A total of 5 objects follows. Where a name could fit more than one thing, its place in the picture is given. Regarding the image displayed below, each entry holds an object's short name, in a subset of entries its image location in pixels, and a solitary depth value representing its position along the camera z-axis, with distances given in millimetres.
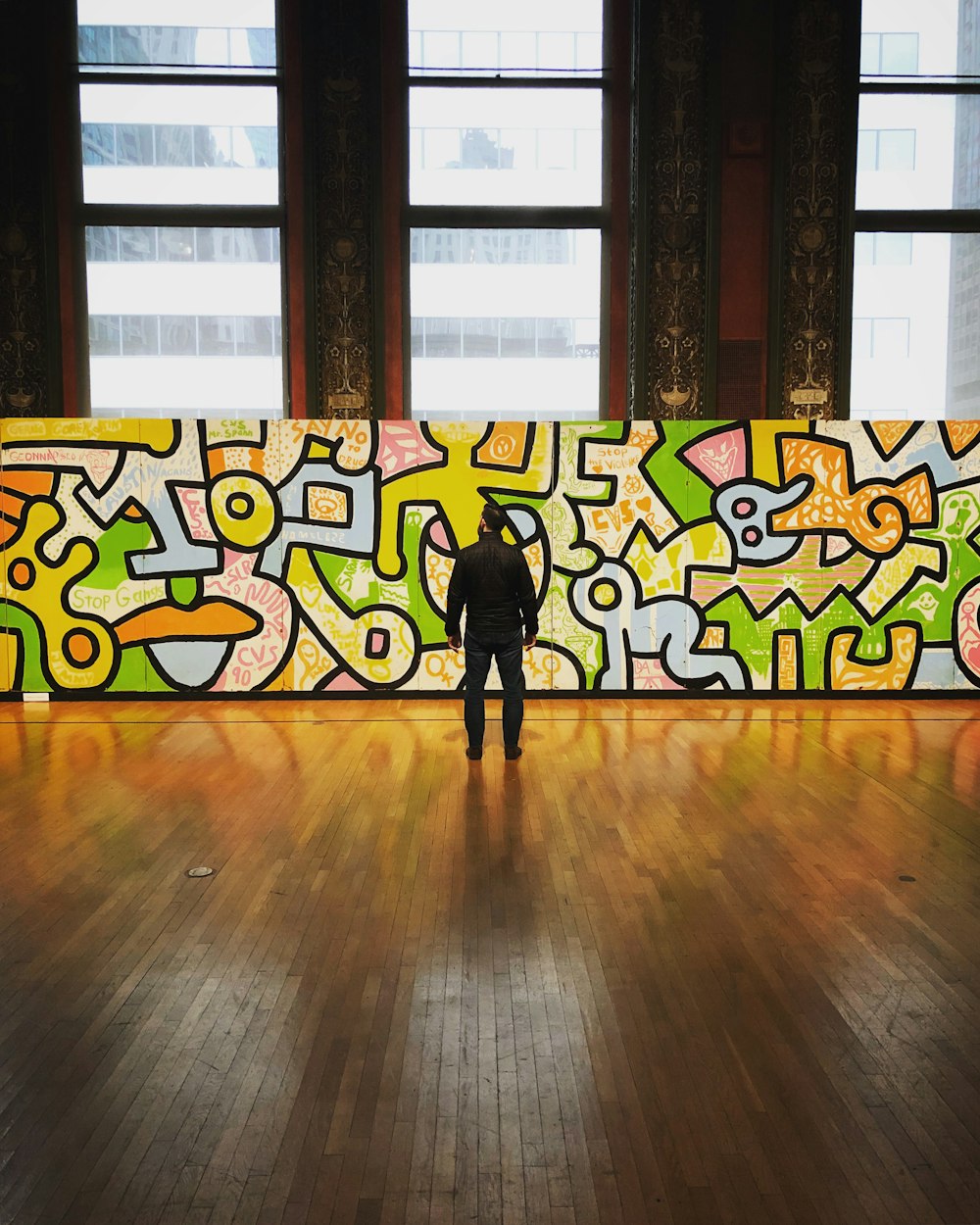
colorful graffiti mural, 8453
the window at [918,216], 9875
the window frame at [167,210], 9648
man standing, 6207
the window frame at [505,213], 9758
